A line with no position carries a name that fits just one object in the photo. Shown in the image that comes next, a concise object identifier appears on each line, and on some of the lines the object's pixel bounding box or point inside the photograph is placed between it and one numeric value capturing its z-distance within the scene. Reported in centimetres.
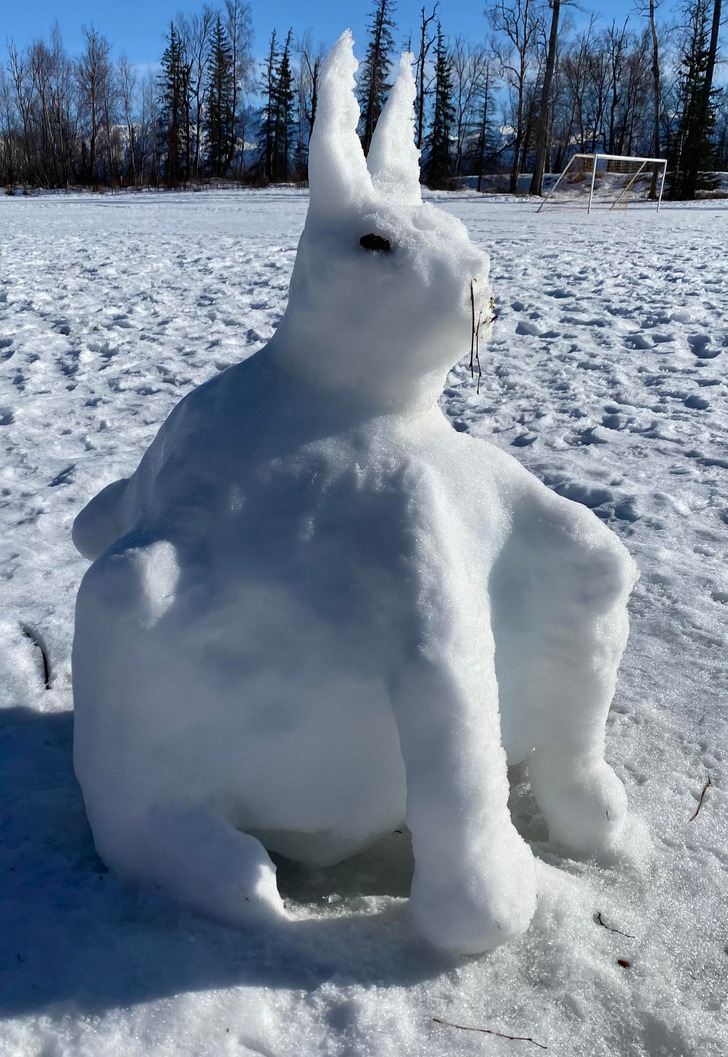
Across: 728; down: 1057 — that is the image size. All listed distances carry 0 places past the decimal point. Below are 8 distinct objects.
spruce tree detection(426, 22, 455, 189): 3803
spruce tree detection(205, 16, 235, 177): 4169
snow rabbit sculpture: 147
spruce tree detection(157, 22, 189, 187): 4022
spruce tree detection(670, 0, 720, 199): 2430
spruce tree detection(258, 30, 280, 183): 4144
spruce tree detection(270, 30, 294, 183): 4175
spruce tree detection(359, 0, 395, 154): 3088
